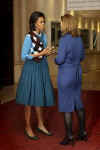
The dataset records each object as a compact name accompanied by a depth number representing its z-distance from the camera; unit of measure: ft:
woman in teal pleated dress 13.14
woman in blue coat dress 12.03
